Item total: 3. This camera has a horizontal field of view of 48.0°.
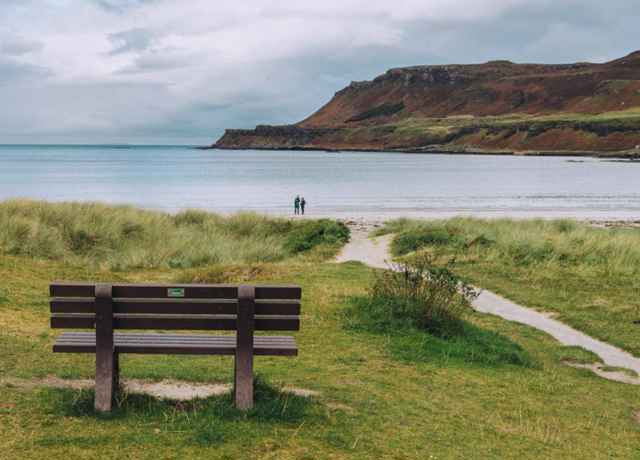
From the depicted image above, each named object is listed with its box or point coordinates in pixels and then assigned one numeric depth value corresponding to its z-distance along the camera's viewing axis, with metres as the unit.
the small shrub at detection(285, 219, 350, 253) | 23.61
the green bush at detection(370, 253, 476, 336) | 10.12
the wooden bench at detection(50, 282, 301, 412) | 5.34
